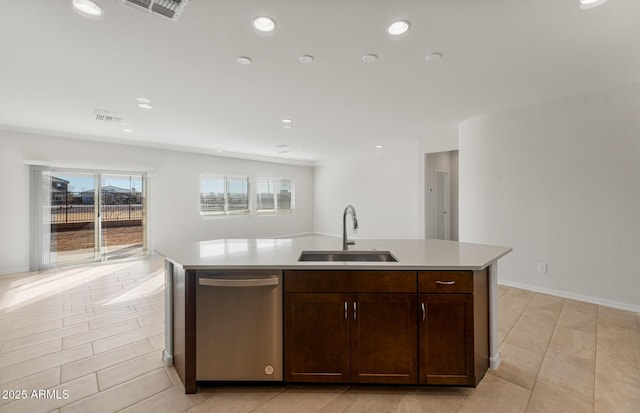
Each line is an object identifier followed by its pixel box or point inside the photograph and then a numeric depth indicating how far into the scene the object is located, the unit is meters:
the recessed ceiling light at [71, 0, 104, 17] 1.81
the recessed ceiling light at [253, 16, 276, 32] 1.98
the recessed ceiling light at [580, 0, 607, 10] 1.80
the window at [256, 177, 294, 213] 8.62
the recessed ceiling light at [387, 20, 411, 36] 2.01
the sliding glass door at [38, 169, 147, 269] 5.18
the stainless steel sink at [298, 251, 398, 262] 2.26
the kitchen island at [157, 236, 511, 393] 1.81
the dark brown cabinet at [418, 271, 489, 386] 1.81
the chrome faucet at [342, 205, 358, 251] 2.25
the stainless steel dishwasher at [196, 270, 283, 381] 1.85
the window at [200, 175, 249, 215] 7.35
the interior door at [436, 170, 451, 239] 6.68
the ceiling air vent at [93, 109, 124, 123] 3.98
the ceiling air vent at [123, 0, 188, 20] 1.77
